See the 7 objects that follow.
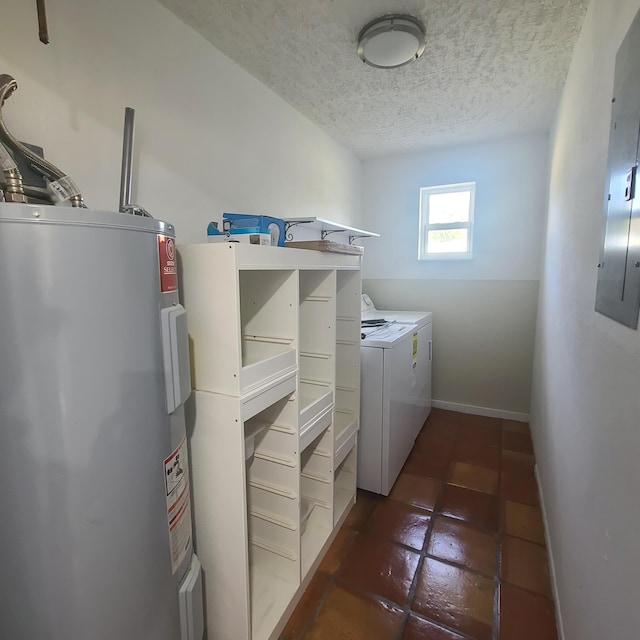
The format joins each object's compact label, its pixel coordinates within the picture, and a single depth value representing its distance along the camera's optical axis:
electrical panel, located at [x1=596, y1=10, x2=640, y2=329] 0.75
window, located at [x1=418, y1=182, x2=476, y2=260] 3.13
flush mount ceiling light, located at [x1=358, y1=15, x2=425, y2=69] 1.46
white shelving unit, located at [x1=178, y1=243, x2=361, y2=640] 1.06
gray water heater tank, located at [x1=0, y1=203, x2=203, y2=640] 0.65
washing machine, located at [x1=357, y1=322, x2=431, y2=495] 2.03
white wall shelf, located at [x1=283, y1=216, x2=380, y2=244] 2.10
